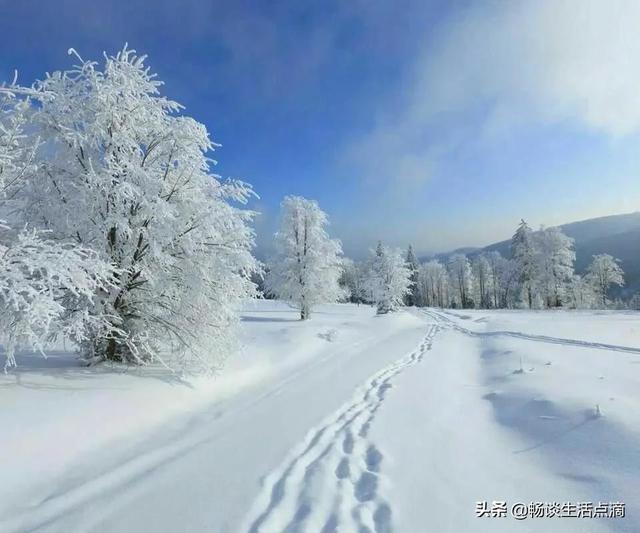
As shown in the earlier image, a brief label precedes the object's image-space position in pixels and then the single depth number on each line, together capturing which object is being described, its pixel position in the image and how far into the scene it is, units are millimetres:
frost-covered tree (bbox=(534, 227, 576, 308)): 50281
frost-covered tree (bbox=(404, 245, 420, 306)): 88938
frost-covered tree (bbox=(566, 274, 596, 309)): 61125
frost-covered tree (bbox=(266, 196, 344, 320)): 31000
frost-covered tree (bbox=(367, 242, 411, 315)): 46403
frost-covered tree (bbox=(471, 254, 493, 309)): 84181
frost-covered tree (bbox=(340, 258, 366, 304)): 100875
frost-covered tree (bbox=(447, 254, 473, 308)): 88438
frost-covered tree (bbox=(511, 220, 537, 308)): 52344
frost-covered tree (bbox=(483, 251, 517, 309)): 78312
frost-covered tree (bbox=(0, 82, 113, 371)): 5719
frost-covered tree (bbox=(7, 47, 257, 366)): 8398
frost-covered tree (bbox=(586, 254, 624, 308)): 59875
